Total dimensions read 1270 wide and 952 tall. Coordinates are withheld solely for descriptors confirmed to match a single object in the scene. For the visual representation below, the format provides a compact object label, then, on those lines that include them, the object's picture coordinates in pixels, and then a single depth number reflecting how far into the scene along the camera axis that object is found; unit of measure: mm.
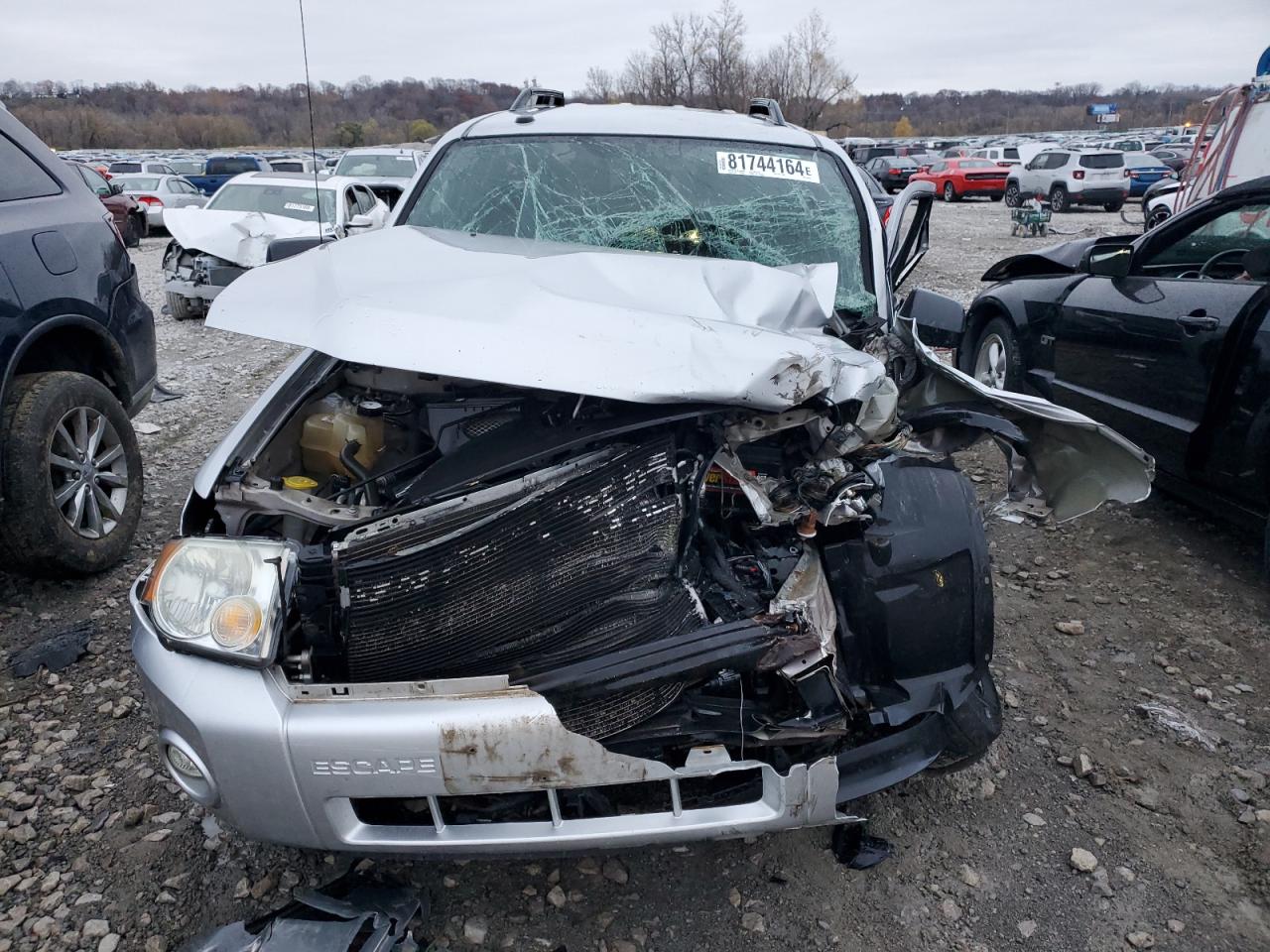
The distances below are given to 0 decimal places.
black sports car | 3449
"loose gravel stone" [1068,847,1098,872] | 2283
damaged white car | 8734
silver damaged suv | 1792
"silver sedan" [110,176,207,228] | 18781
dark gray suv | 3311
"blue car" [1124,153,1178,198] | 21734
